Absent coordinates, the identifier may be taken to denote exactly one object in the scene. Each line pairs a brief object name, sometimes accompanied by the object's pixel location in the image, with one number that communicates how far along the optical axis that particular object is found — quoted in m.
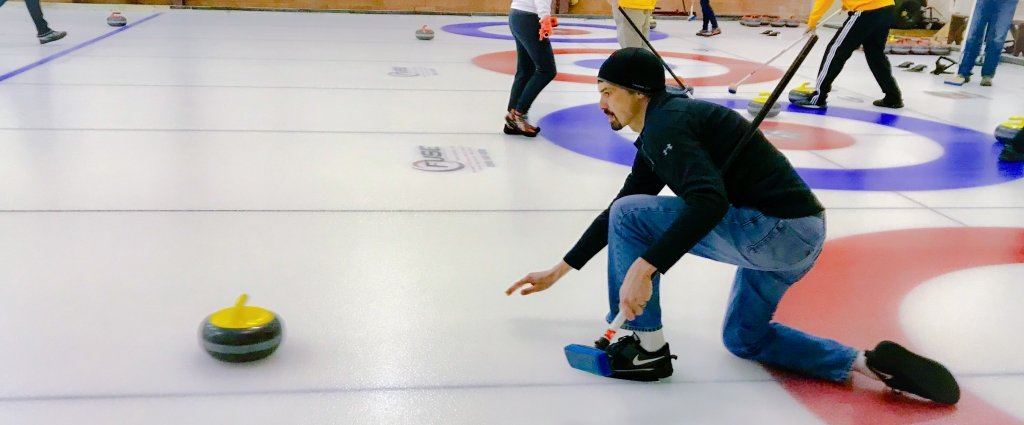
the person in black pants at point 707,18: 13.70
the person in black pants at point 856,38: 7.16
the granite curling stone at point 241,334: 2.43
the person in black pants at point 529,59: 5.27
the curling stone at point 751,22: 15.86
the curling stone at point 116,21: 11.54
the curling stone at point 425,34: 11.42
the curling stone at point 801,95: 7.25
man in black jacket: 2.10
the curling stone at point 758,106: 6.26
